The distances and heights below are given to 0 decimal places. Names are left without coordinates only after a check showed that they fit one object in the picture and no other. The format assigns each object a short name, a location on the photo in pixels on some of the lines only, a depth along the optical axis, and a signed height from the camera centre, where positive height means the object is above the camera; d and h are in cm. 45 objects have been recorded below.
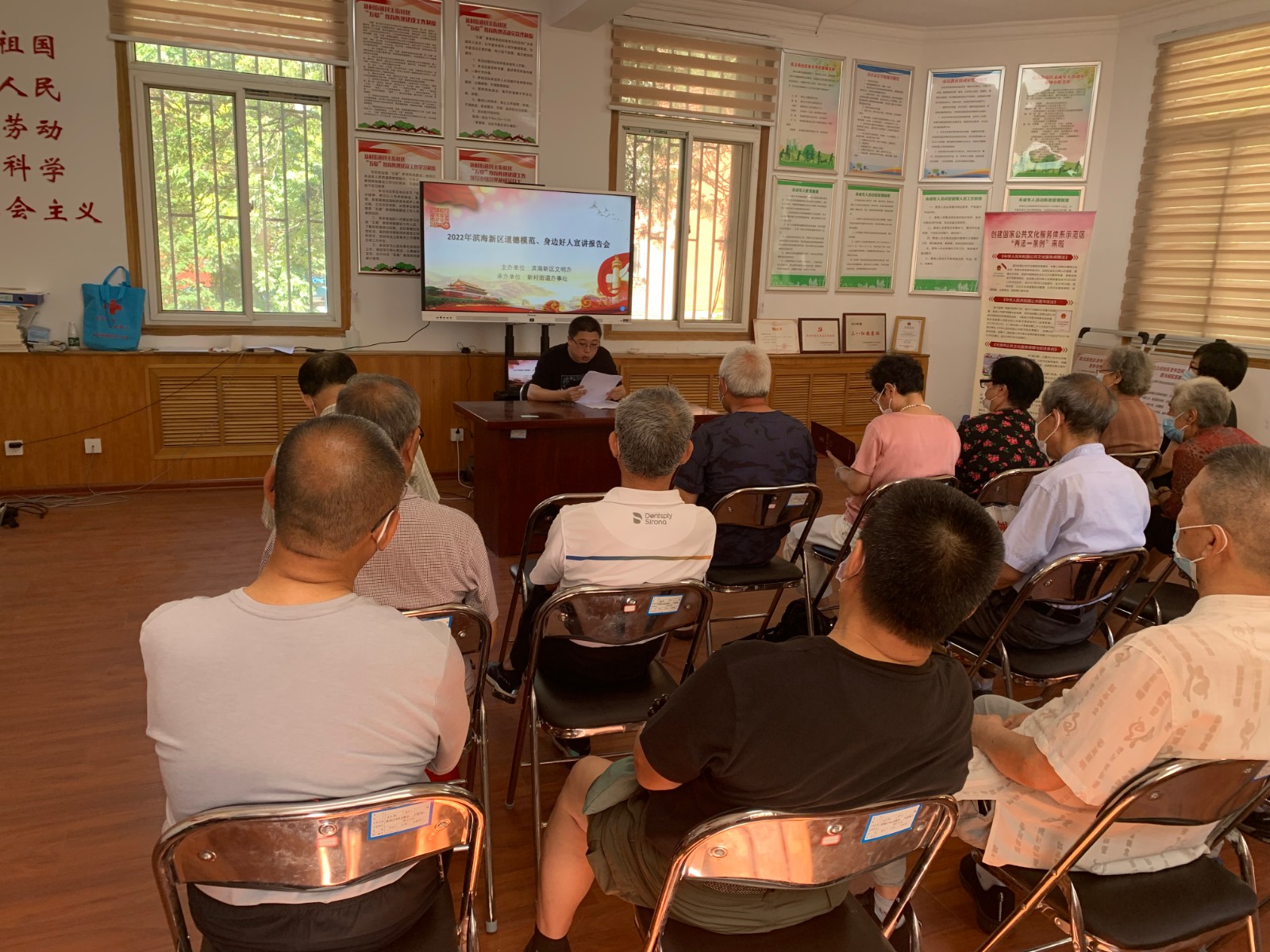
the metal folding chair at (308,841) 104 -70
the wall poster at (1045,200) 693 +83
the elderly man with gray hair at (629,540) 206 -59
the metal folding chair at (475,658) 175 -80
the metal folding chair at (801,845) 113 -73
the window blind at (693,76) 624 +157
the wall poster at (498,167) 591 +78
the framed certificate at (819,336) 725 -33
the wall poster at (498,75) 576 +138
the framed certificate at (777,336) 707 -34
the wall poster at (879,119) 704 +144
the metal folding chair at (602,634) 186 -76
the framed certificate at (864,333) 738 -30
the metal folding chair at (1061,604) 225 -82
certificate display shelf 655 -69
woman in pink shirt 318 -53
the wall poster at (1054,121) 677 +143
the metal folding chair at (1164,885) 129 -98
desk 430 -87
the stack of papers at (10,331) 489 -38
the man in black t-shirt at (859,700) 117 -55
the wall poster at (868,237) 722 +50
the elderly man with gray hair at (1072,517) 243 -58
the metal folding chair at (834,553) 318 -96
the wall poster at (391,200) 569 +50
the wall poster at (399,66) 551 +135
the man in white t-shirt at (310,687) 112 -54
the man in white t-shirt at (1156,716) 134 -63
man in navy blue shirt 303 -57
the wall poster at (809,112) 682 +143
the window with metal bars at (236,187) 530 +53
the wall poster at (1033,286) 657 +14
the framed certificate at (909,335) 752 -30
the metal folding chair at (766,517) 274 -72
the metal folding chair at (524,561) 251 -80
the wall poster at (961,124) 703 +143
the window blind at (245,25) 504 +145
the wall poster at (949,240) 722 +50
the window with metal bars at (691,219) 664 +56
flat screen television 567 +21
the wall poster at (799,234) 702 +49
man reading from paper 498 -44
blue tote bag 513 -29
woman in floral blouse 338 -50
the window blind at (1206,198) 581 +79
